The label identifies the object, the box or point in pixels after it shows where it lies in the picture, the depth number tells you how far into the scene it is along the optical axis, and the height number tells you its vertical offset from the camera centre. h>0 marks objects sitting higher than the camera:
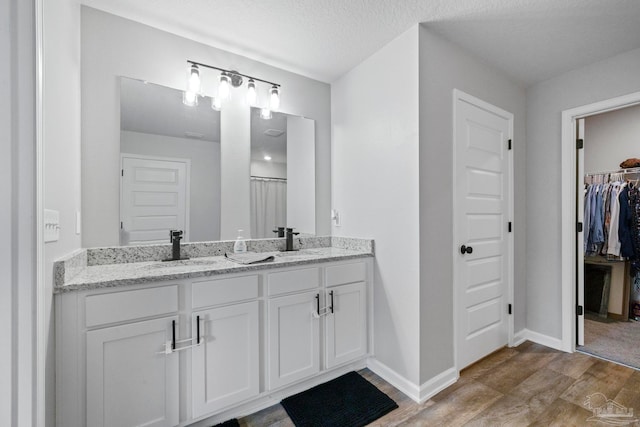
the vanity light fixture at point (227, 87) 1.88 +0.93
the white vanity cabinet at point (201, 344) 1.21 -0.69
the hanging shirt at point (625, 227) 2.85 -0.15
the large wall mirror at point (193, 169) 1.77 +0.33
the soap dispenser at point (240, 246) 2.01 -0.24
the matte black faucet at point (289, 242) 2.24 -0.23
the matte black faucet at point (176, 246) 1.79 -0.21
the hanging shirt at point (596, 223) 3.04 -0.12
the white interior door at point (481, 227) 2.02 -0.11
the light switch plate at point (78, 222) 1.50 -0.04
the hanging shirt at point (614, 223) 2.93 -0.11
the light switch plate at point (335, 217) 2.46 -0.03
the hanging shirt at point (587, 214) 3.13 -0.02
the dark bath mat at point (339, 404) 1.58 -1.18
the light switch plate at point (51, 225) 1.02 -0.04
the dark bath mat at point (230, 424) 1.54 -1.18
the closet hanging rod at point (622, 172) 3.02 +0.46
